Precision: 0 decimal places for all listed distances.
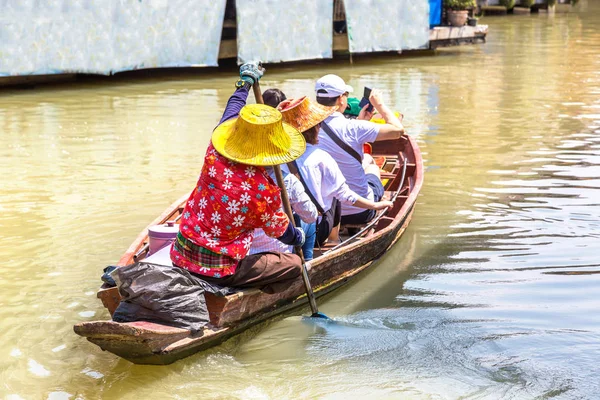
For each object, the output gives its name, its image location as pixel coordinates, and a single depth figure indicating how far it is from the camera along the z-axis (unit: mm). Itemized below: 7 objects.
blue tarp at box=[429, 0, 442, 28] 42281
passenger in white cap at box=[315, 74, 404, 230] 13344
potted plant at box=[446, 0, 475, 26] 43250
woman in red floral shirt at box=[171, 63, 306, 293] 9836
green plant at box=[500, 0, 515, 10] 74837
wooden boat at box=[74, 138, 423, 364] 9555
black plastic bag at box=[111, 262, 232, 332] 9797
